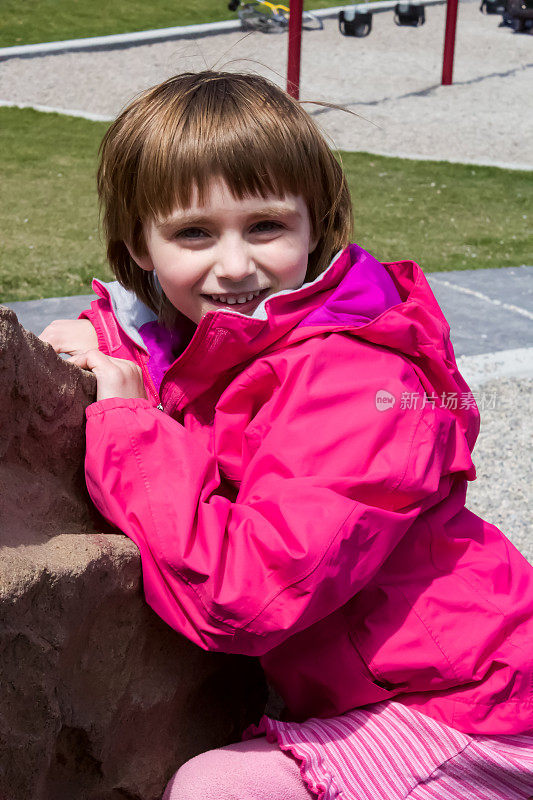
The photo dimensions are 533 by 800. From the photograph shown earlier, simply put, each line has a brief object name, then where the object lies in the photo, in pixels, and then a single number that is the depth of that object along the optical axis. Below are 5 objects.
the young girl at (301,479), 1.78
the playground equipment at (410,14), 15.98
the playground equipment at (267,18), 15.79
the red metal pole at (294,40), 9.52
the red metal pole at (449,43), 12.33
